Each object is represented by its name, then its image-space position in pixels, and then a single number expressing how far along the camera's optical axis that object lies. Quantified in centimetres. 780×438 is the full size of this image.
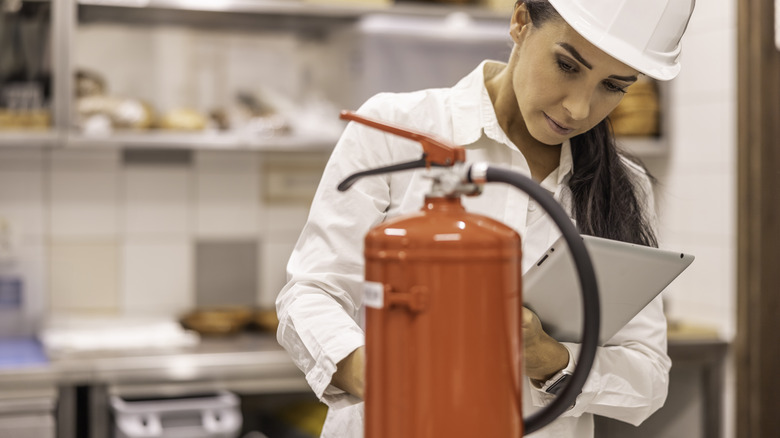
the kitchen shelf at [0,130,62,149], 240
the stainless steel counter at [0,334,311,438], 218
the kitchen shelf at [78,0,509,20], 255
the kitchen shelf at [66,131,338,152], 248
